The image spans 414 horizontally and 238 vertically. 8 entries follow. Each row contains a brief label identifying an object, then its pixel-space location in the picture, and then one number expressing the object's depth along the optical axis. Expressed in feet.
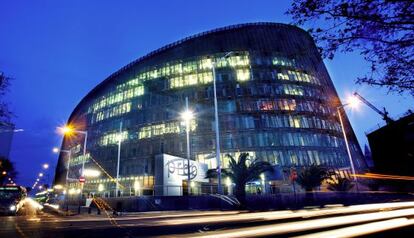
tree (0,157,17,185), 216.58
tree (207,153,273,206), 87.15
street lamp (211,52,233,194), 68.74
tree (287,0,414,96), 25.73
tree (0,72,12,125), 54.95
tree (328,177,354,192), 108.78
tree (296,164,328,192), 105.19
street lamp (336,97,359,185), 99.28
